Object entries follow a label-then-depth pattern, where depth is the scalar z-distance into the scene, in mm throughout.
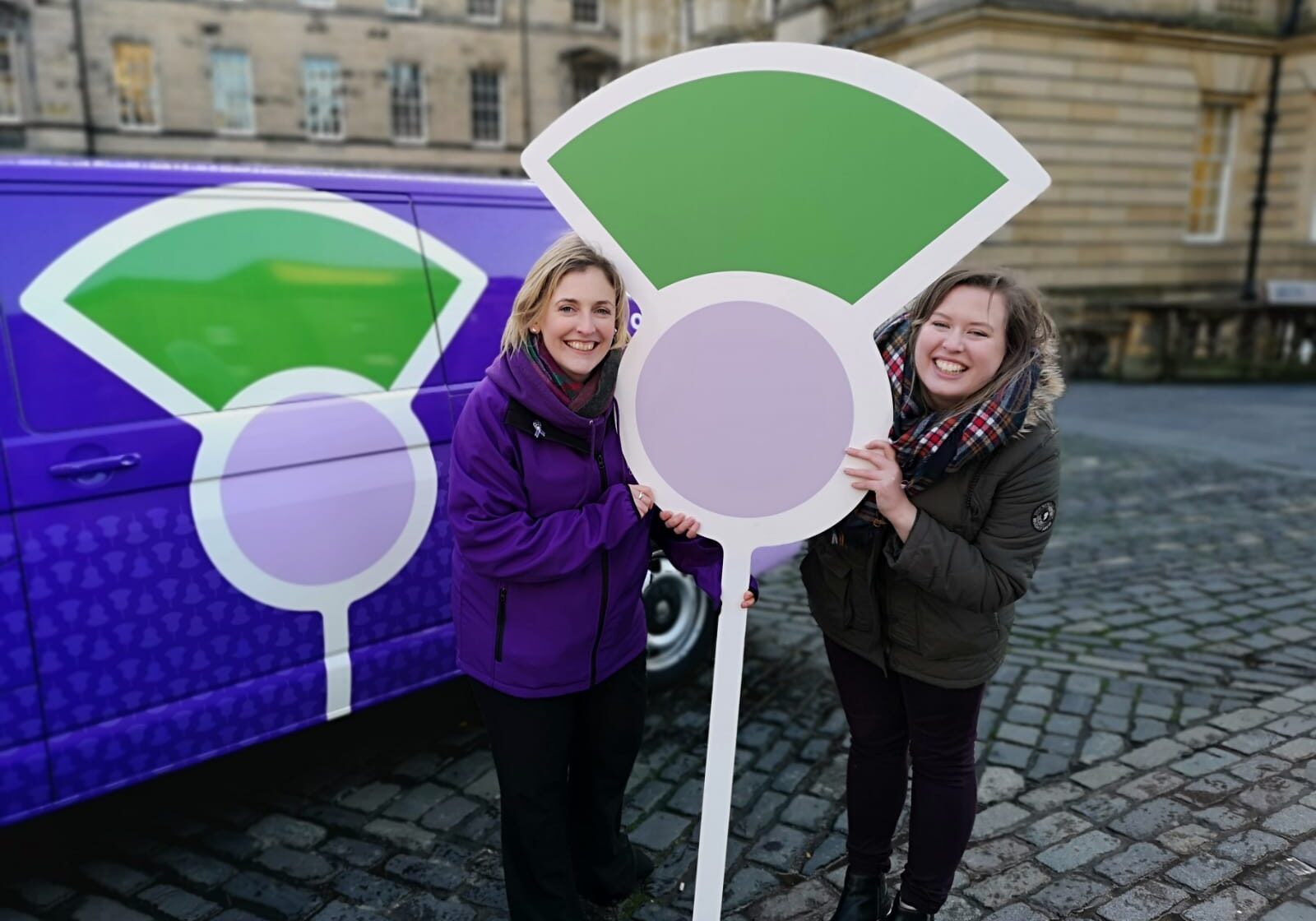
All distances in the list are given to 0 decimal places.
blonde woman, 2057
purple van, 2488
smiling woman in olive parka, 2006
